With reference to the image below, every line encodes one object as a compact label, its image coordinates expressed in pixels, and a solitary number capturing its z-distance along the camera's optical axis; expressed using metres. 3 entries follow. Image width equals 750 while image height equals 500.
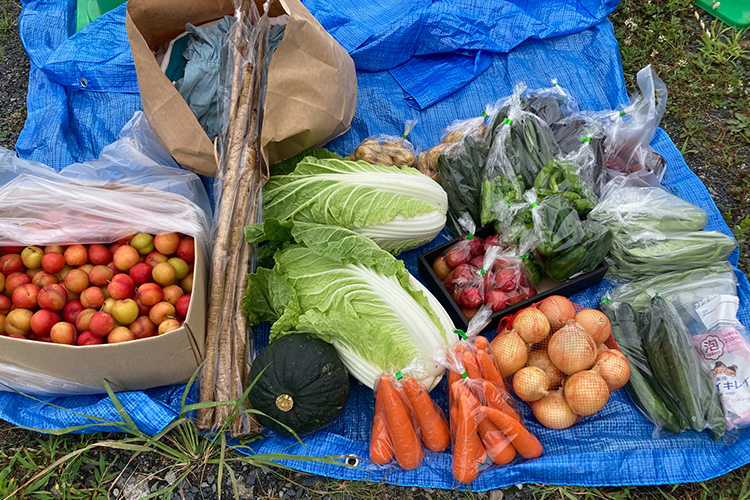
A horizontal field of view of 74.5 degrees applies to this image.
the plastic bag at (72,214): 2.14
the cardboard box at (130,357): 1.89
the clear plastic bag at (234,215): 2.17
